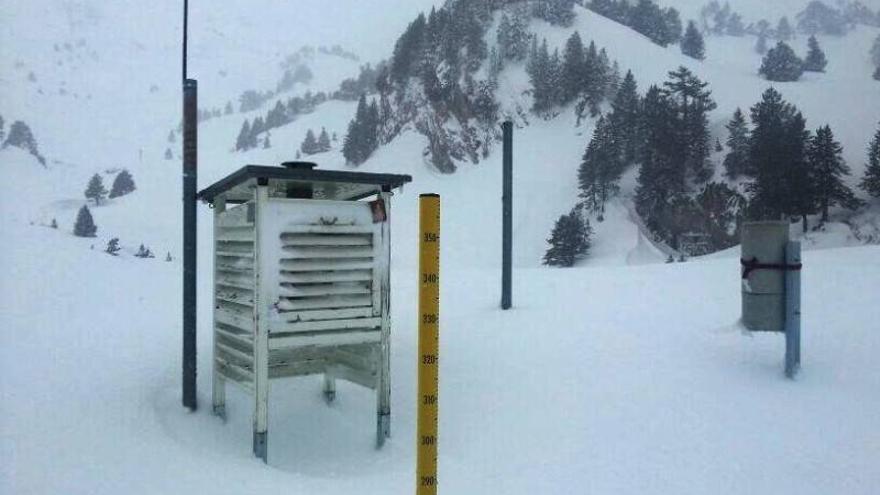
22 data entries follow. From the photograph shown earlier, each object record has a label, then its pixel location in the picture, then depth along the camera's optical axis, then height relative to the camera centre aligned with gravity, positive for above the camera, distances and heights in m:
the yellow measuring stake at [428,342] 3.05 -0.55
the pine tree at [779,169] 31.14 +3.66
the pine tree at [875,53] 75.22 +23.92
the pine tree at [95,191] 48.09 +3.25
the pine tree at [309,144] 64.06 +9.61
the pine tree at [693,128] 37.62 +6.89
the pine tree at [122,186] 50.78 +3.93
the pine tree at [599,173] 37.19 +3.99
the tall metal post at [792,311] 6.69 -0.81
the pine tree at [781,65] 59.81 +17.44
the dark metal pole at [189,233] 6.01 -0.01
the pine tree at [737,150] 36.12 +5.31
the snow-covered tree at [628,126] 40.44 +7.49
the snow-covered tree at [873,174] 31.33 +3.47
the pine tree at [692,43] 67.25 +21.77
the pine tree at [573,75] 47.78 +12.79
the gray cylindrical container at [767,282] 6.85 -0.49
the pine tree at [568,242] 30.56 -0.29
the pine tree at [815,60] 66.38 +19.82
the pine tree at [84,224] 31.61 +0.39
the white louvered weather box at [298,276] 5.29 -0.40
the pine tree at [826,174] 31.19 +3.37
